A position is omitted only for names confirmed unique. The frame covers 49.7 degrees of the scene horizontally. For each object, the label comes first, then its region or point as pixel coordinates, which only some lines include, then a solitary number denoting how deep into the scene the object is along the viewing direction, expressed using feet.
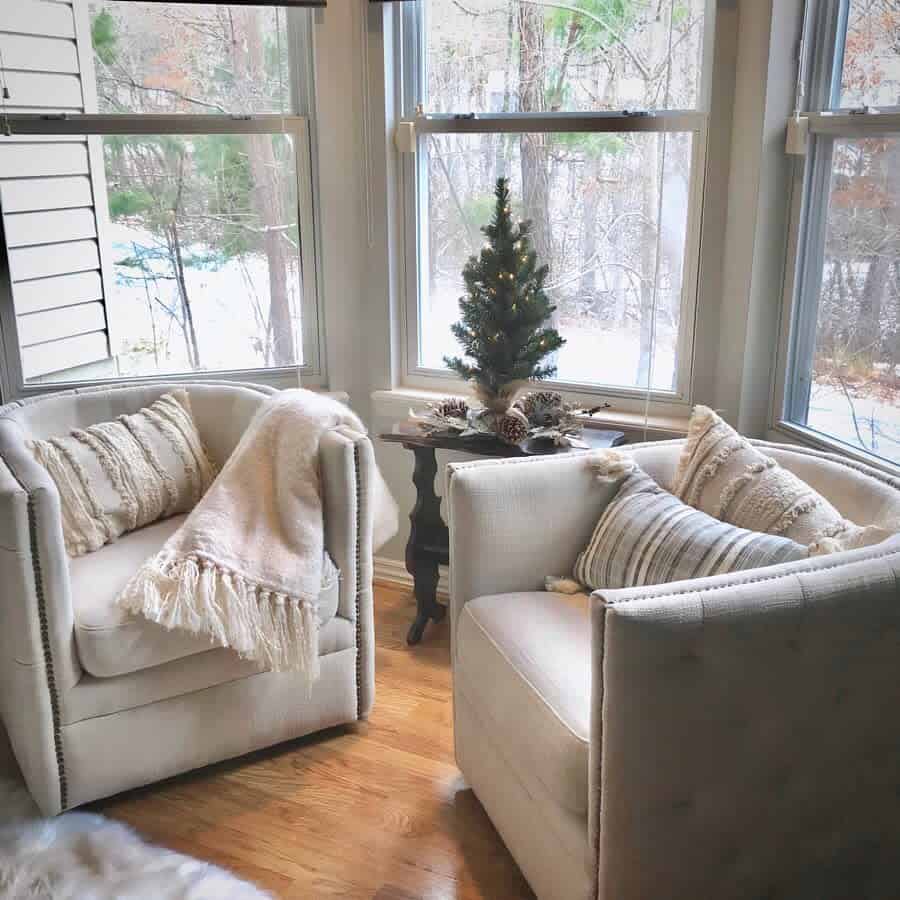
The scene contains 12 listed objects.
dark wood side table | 8.84
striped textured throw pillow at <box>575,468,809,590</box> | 5.65
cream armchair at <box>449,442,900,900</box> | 4.63
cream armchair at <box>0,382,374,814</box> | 6.34
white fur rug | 6.04
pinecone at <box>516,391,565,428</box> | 8.49
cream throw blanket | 6.56
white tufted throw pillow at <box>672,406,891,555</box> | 5.73
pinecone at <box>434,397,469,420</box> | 8.75
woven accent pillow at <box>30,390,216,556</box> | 7.44
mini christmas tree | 8.14
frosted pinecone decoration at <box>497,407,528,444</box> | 8.16
